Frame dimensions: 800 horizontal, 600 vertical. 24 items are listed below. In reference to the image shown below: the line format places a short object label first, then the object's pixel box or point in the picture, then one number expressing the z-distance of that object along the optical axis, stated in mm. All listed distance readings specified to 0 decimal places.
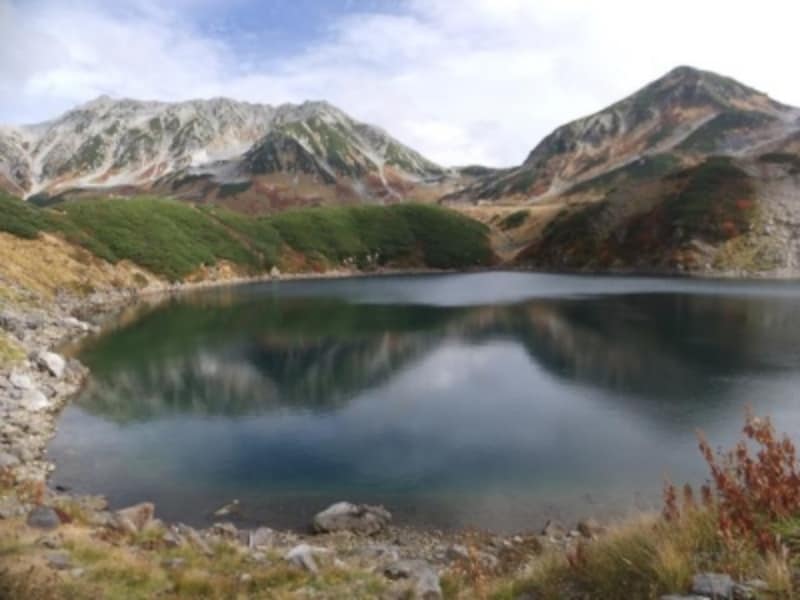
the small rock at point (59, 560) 12141
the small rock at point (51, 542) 13569
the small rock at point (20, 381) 36438
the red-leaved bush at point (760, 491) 8156
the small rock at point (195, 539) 16553
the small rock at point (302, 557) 14587
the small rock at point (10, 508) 16677
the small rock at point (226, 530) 20438
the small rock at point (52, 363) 42125
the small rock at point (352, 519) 21484
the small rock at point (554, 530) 19997
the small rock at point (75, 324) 64750
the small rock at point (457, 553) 18172
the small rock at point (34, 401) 34469
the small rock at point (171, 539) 17042
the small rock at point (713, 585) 7223
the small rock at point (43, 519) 15773
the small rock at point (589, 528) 19648
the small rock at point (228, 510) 23094
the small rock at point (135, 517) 18312
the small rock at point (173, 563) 13849
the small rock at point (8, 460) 25422
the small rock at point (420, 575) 11766
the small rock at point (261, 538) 19234
